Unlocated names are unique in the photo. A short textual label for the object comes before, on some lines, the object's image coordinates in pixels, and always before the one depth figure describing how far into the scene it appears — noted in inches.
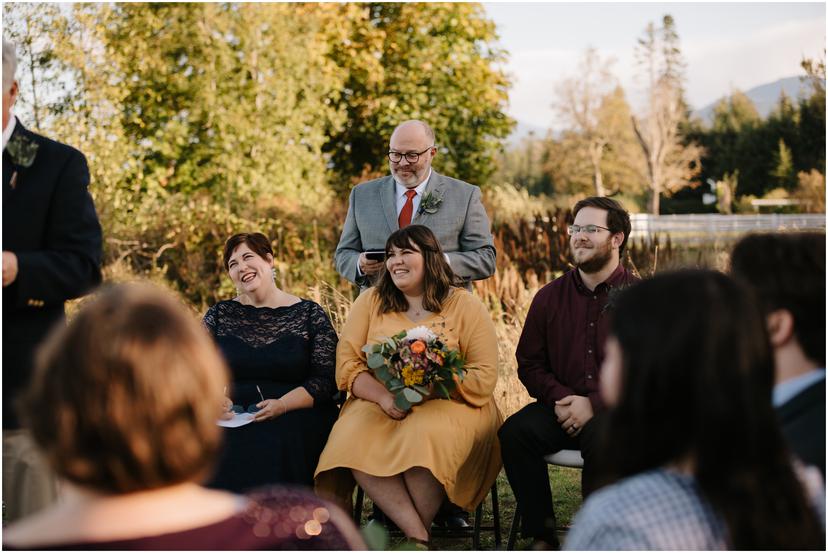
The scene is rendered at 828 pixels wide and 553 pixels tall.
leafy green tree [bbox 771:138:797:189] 1632.6
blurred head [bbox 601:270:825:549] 63.3
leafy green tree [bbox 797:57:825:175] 1545.3
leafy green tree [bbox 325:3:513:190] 621.0
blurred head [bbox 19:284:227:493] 55.2
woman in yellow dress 169.5
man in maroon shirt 172.2
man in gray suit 203.6
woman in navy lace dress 174.7
